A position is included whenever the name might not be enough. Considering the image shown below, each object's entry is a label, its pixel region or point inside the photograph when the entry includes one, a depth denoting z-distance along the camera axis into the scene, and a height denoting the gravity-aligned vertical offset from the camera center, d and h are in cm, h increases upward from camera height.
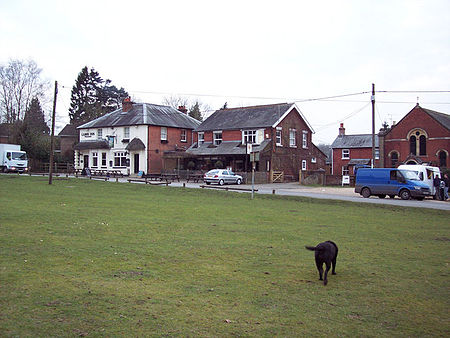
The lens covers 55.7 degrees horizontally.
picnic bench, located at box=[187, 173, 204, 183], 4445 -46
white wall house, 5378 +464
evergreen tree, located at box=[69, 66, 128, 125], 8756 +1658
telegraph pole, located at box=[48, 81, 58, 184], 3285 +475
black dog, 775 -150
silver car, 4041 -42
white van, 3197 +5
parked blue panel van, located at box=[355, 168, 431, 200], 2966 -80
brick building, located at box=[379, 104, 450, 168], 5150 +413
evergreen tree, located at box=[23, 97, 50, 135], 6370 +861
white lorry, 5266 +173
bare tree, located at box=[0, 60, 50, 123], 6062 +1106
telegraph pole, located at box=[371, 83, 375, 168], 3422 +464
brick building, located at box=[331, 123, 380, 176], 6531 +322
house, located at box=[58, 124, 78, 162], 6850 +507
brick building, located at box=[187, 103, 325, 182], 4972 +407
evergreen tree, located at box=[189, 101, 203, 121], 8181 +1167
